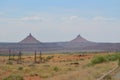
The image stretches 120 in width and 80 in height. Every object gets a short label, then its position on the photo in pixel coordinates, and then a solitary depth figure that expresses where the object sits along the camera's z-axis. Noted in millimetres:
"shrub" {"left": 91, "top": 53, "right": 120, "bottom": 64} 41712
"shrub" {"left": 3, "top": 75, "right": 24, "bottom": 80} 27359
